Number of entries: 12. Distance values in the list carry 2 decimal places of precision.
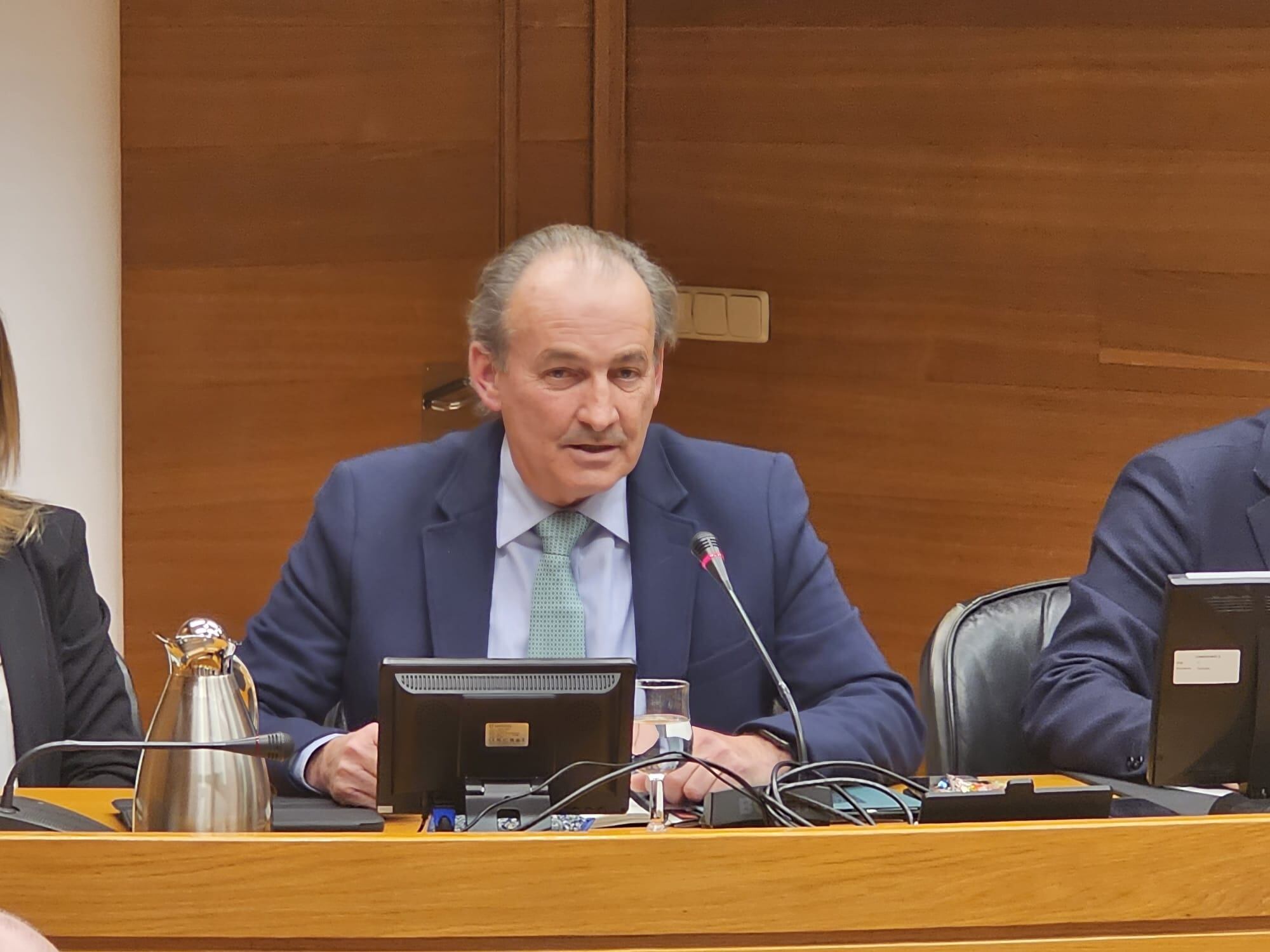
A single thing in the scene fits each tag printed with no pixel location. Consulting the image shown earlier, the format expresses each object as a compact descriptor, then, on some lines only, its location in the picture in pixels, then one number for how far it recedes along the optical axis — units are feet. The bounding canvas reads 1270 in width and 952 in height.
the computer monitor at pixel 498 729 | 25.19
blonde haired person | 26.25
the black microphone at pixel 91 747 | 24.83
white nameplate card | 25.34
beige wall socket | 29.69
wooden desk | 24.50
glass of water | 25.51
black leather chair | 26.45
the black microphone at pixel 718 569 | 25.54
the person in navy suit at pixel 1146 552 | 26.34
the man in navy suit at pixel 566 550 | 26.45
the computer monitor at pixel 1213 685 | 25.30
